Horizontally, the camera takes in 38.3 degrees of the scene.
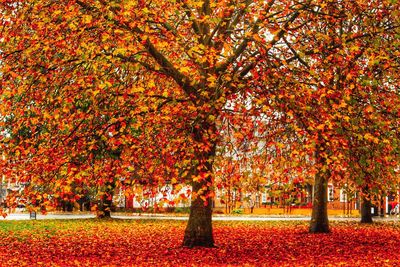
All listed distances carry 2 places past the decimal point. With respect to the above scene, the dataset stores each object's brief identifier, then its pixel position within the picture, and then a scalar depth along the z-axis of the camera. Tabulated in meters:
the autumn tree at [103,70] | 14.60
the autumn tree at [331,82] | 14.90
